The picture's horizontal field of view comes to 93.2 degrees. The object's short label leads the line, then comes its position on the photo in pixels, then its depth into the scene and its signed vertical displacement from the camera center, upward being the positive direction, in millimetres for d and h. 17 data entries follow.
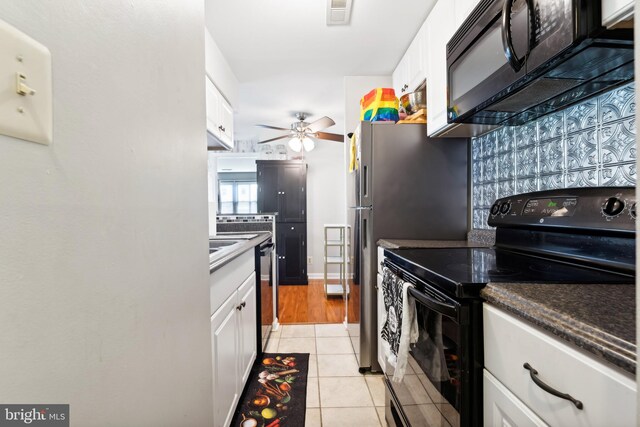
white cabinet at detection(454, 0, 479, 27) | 1398 +989
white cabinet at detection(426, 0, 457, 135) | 1644 +904
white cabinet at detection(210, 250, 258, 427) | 1204 -567
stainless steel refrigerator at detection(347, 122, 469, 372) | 1924 +192
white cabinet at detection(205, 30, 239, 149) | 2158 +953
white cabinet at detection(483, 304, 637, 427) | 490 -320
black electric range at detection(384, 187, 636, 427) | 811 -180
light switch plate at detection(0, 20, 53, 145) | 301 +138
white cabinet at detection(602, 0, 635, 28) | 676 +466
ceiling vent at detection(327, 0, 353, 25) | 1848 +1296
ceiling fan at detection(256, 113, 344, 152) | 3576 +1011
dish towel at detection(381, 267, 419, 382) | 1116 -431
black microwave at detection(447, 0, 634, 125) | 770 +457
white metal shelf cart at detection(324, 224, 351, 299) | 2783 -561
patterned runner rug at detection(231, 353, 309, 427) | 1594 -1072
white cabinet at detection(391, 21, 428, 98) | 2053 +1122
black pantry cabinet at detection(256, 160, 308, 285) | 4660 +228
